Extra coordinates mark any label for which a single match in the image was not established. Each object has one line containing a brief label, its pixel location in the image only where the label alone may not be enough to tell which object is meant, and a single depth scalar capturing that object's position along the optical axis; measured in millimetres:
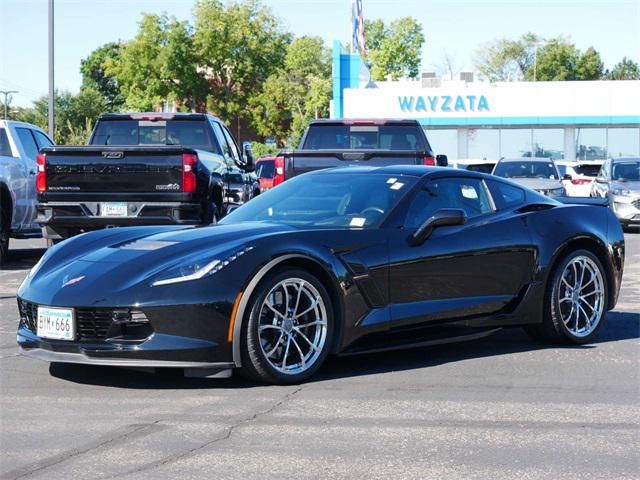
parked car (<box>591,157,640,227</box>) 22000
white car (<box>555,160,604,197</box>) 30891
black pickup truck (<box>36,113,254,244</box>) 12695
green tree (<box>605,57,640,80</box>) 126500
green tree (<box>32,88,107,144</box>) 83812
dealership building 54781
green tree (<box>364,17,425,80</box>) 98688
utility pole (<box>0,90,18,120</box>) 85950
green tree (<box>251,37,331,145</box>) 87625
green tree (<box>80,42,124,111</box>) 115062
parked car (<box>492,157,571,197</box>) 24609
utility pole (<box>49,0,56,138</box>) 27984
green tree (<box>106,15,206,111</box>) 84688
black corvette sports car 6199
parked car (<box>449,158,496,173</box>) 32188
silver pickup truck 14156
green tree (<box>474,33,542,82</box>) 117250
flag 65250
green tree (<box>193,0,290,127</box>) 85312
